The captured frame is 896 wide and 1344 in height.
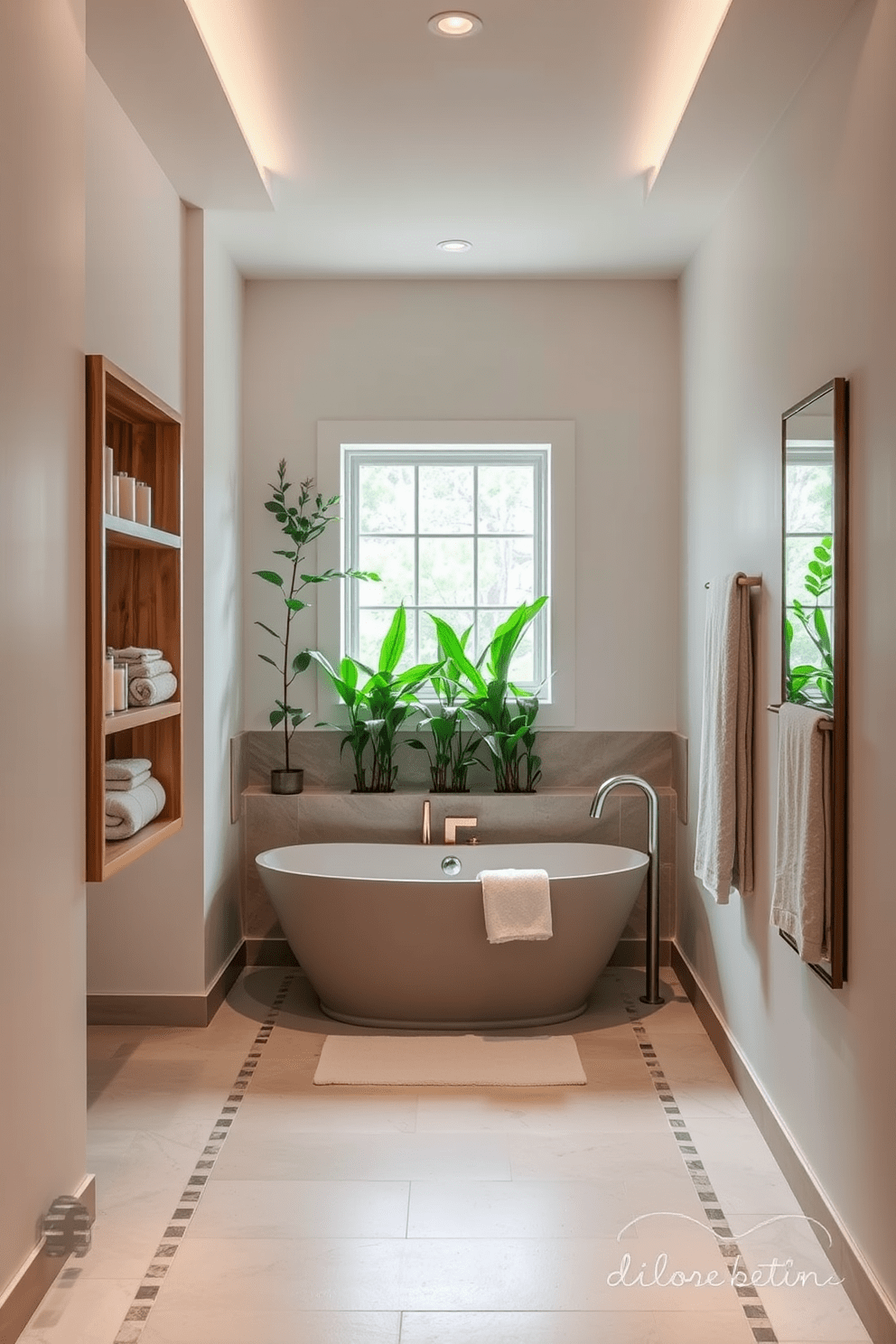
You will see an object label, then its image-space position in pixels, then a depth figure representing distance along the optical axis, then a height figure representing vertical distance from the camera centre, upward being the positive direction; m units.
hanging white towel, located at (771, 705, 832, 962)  2.51 -0.44
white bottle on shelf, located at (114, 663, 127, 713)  2.79 -0.12
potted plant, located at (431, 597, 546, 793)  4.58 -0.25
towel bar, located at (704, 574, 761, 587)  3.29 +0.16
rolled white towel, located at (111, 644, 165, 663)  2.94 -0.04
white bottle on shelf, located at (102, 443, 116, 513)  2.71 +0.38
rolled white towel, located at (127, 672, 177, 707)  2.92 -0.13
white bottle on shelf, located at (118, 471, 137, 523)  2.82 +0.34
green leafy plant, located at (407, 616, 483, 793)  4.53 -0.39
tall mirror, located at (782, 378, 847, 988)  2.47 +0.14
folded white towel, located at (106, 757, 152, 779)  2.88 -0.32
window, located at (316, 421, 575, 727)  4.82 +0.40
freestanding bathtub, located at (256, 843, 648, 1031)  3.77 -1.00
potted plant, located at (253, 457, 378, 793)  4.50 +0.25
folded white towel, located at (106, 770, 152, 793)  2.89 -0.36
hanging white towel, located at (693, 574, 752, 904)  3.34 -0.33
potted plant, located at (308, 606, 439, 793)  4.55 -0.24
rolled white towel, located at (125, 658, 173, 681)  2.94 -0.07
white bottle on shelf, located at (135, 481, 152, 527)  2.96 +0.34
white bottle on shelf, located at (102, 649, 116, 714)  2.66 -0.10
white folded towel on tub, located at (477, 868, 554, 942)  3.70 -0.84
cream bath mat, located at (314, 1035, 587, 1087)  3.46 -1.28
